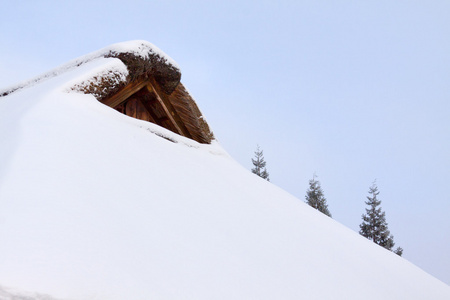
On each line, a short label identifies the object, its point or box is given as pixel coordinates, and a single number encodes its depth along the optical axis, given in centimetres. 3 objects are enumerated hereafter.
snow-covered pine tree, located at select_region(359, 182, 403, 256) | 1592
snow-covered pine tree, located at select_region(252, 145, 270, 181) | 1635
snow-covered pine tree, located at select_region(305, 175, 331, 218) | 1557
